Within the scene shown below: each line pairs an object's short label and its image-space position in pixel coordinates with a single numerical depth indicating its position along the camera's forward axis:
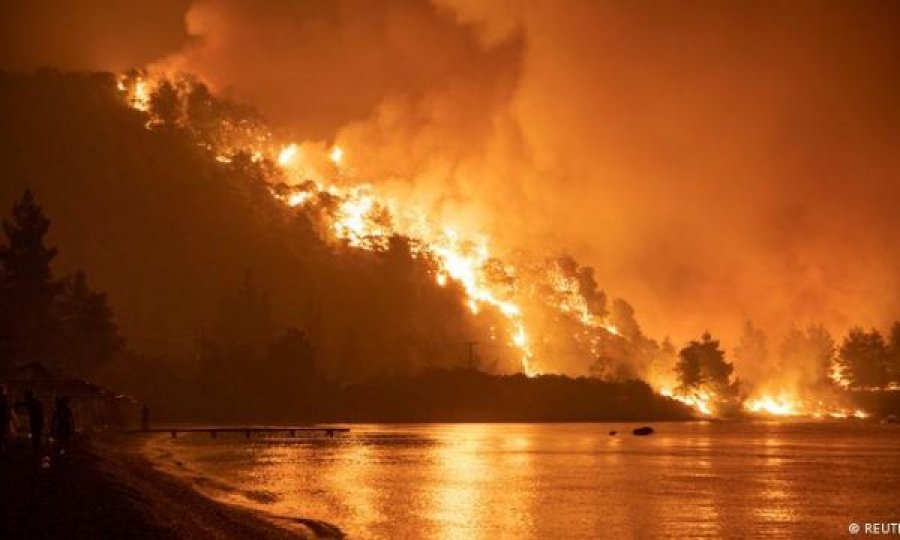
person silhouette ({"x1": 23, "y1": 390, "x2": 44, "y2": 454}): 51.27
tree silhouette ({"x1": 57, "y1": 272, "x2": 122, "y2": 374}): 132.00
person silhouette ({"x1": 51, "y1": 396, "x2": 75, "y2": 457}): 59.94
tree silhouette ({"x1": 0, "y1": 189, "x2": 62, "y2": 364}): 120.44
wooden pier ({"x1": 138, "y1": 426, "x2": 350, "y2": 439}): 132.95
